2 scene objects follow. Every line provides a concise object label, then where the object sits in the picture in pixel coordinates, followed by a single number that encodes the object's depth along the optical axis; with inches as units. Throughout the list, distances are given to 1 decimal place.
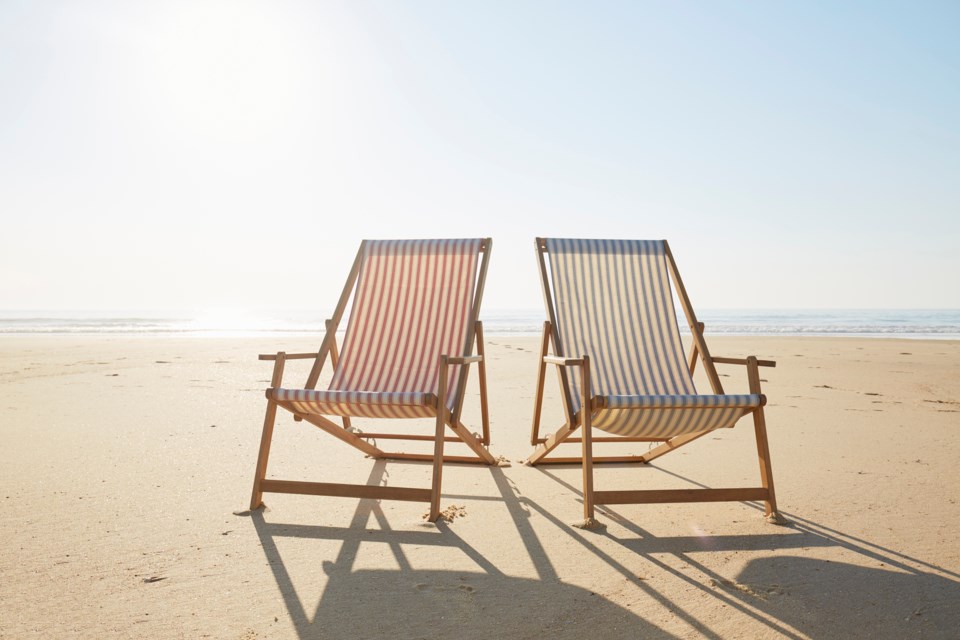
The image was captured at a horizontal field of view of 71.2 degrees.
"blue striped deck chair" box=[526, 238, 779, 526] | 109.9
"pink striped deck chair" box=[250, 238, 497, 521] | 129.6
